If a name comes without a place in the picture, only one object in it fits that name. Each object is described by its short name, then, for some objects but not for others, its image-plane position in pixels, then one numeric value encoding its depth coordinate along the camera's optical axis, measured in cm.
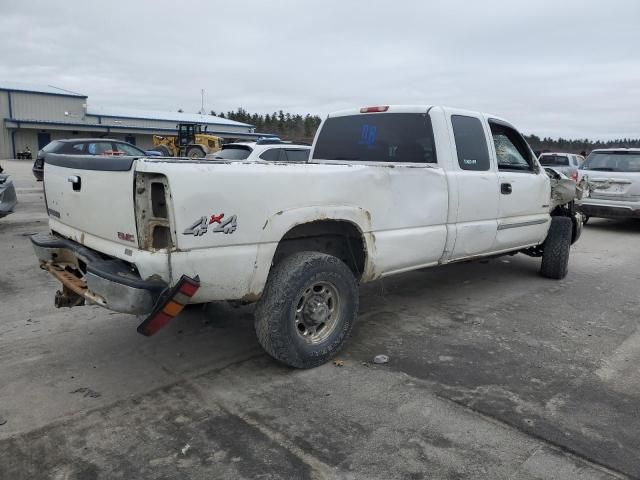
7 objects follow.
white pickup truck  310
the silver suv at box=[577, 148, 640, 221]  1102
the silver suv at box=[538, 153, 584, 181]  1841
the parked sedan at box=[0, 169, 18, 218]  889
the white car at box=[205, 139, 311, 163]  986
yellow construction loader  3228
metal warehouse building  4447
